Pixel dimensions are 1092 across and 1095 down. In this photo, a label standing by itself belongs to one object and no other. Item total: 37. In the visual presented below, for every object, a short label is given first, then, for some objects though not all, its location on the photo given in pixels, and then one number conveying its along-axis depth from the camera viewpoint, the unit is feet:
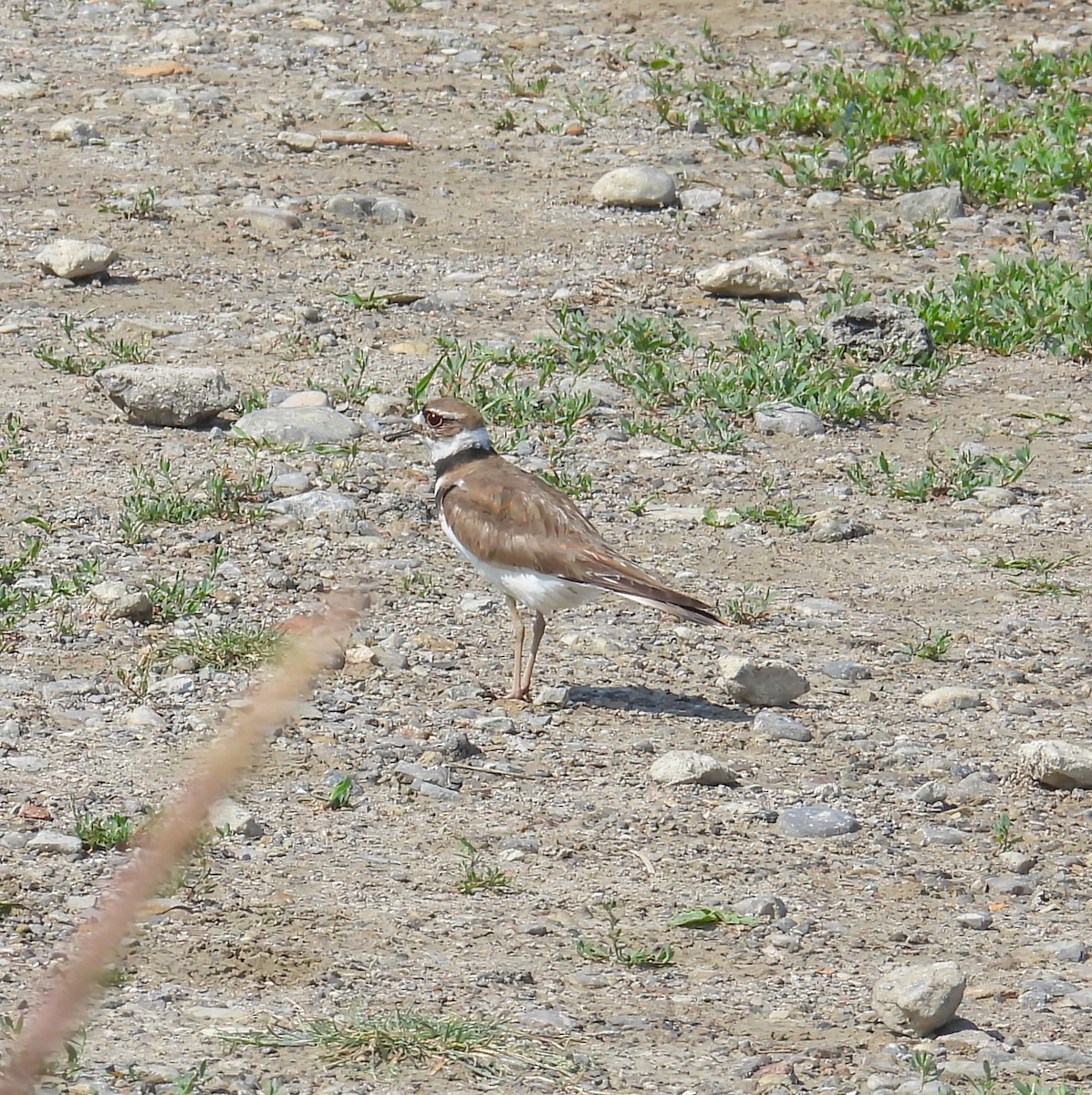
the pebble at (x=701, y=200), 72.54
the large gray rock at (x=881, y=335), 61.87
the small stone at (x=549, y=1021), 26.83
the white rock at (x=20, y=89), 78.89
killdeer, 39.19
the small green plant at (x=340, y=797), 34.60
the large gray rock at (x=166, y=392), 52.90
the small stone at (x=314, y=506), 48.55
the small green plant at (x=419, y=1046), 25.36
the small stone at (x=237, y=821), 32.99
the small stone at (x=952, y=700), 40.88
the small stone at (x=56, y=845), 31.37
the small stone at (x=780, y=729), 39.19
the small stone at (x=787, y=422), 57.21
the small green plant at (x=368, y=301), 62.75
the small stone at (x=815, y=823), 34.83
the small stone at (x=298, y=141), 75.56
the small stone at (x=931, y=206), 72.64
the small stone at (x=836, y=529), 50.42
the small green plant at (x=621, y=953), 29.27
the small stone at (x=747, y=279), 65.77
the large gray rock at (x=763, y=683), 40.24
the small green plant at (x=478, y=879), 31.60
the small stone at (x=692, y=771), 36.32
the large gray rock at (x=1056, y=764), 36.40
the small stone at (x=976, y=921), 31.17
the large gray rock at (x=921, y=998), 26.48
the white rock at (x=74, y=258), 62.18
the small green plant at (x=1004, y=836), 34.47
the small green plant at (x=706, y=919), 30.73
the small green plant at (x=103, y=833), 31.50
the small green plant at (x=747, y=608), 44.88
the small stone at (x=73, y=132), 74.28
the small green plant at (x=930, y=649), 43.27
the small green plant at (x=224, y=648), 40.29
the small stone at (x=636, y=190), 72.13
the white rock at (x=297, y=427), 52.85
